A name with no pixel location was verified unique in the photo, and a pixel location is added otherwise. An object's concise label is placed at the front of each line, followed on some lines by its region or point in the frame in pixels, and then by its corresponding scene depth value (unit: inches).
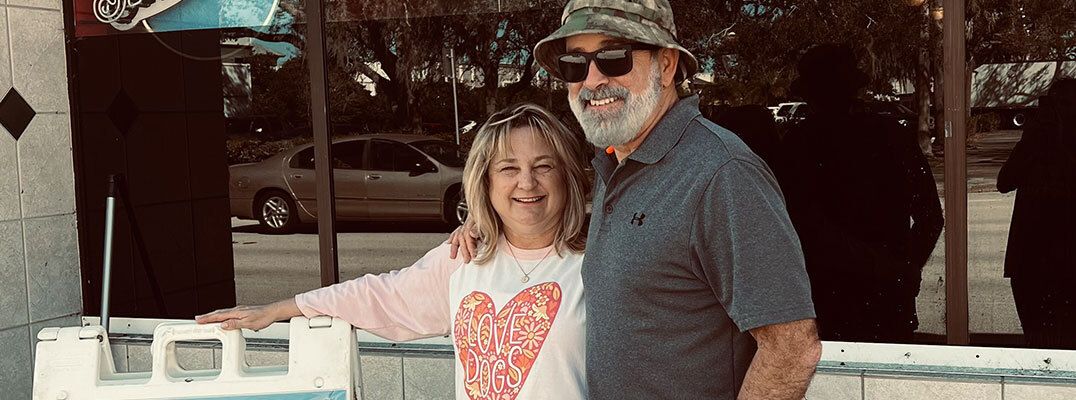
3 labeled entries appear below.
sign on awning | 185.3
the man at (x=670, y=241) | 69.9
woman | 84.9
